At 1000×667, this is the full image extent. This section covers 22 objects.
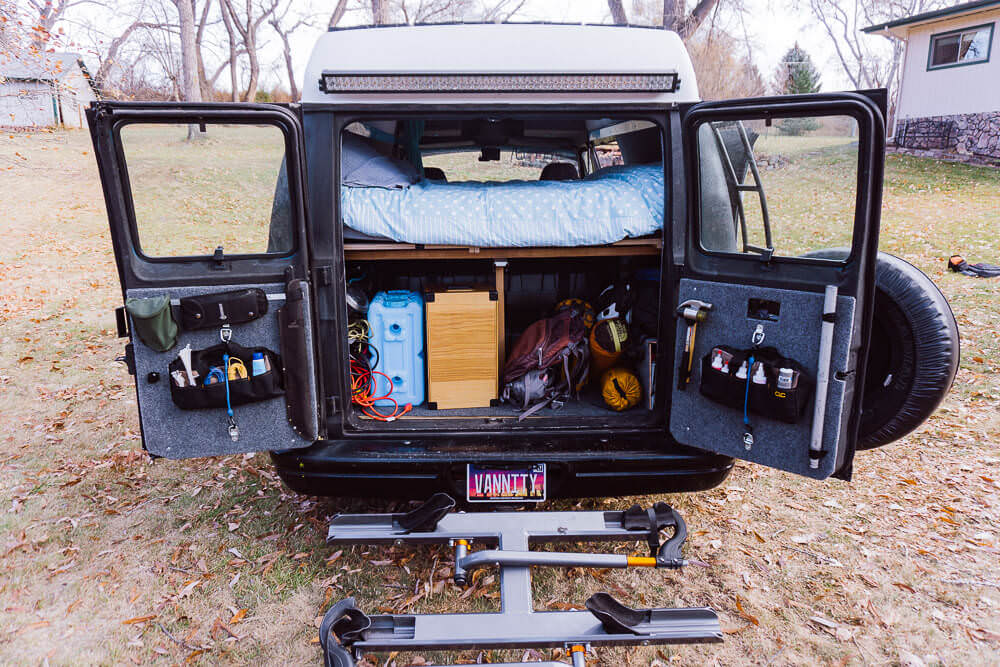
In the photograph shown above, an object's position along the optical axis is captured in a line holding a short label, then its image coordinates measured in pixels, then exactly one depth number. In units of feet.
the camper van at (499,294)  8.17
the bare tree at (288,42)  77.33
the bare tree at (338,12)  67.82
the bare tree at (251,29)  69.56
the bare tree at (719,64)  57.44
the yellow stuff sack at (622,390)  11.16
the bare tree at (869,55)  89.20
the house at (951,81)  50.88
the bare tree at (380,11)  50.08
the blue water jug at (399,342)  11.39
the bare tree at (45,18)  33.50
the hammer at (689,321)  9.00
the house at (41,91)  32.83
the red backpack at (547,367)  11.54
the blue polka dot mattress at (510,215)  10.52
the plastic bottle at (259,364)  8.82
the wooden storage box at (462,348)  11.30
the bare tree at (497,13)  60.49
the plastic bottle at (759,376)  8.34
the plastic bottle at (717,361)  8.82
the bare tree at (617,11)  49.26
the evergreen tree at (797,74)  96.43
